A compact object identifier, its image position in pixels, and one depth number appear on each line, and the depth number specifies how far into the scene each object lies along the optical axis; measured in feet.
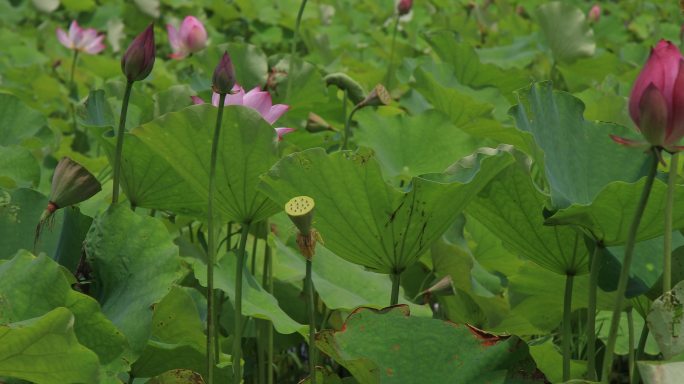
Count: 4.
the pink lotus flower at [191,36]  15.78
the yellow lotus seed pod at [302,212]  9.58
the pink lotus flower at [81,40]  21.56
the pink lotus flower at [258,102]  10.99
